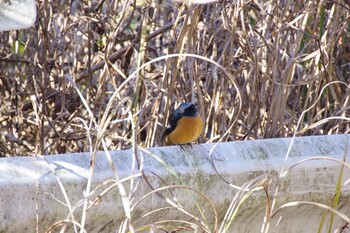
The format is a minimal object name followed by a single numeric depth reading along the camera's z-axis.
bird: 8.58
